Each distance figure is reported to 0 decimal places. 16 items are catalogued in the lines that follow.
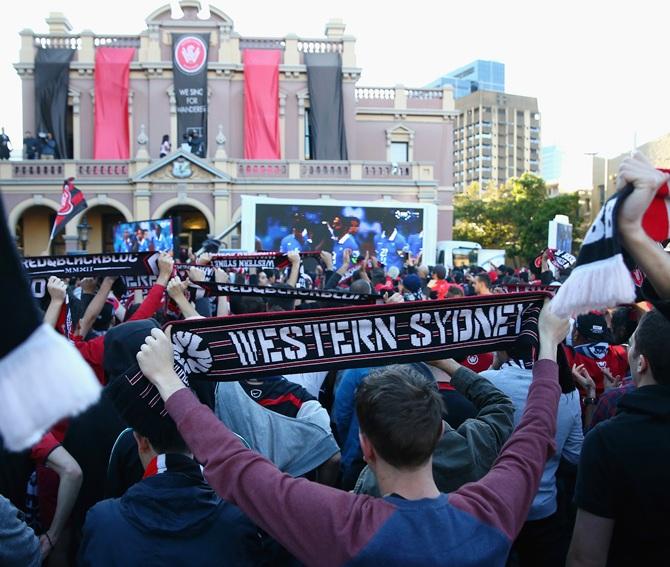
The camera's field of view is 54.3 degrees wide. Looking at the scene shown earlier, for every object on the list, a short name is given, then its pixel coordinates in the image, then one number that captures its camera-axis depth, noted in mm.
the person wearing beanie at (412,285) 10070
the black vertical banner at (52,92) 30172
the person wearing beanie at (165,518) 1931
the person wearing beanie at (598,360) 4254
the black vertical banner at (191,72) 30266
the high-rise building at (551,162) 194125
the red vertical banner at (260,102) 30797
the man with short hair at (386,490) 1570
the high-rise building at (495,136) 108938
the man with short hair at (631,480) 2070
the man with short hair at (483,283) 7344
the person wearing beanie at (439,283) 9375
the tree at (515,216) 40875
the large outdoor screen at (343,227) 19469
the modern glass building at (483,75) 176625
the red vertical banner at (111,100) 30172
